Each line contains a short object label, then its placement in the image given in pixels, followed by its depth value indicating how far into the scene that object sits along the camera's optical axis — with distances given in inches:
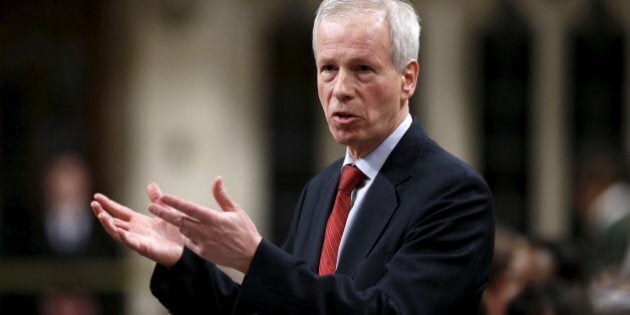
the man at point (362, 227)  249.3
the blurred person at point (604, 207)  642.8
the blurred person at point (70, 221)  792.3
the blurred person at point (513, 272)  458.6
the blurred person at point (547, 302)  365.1
